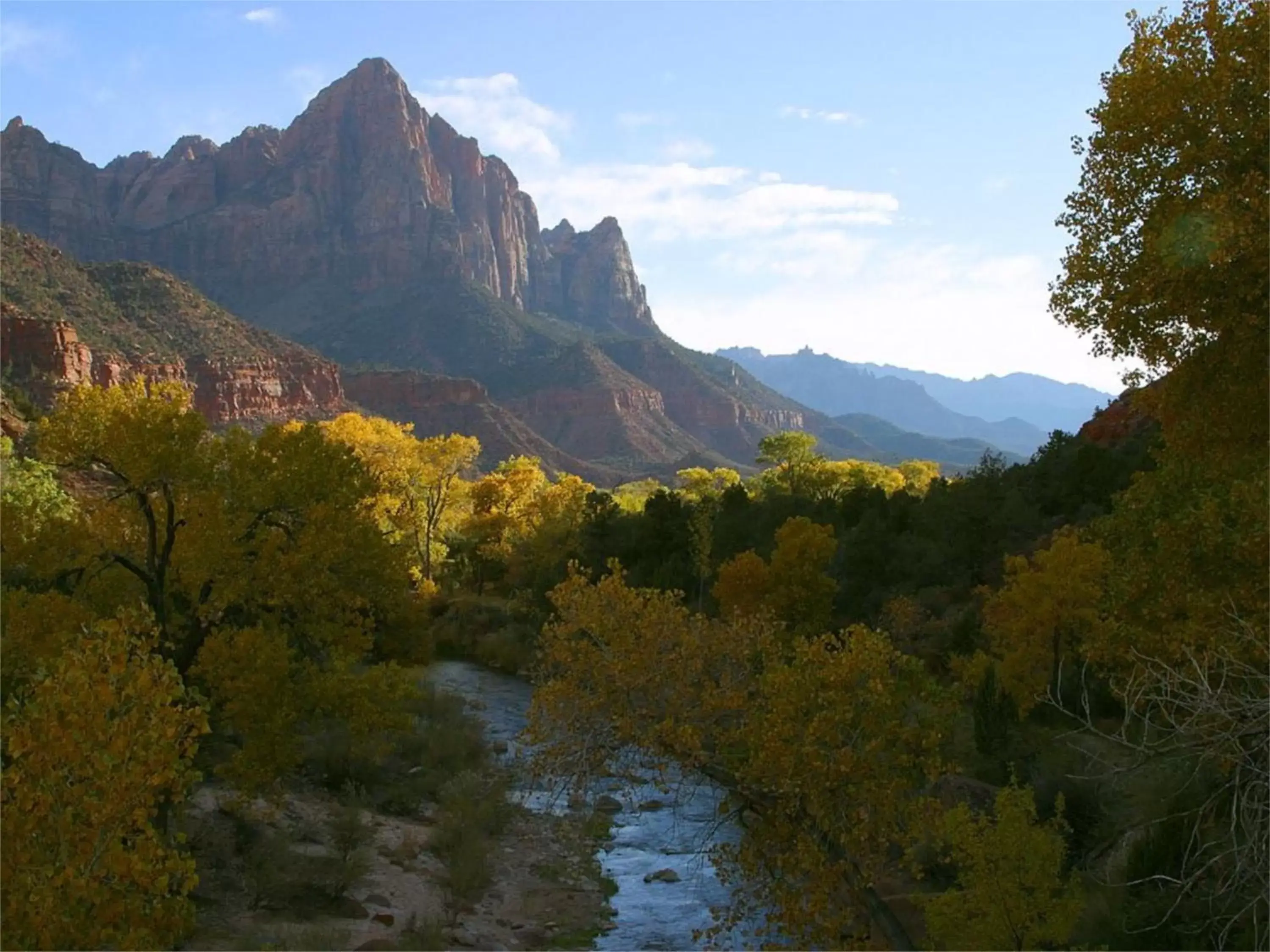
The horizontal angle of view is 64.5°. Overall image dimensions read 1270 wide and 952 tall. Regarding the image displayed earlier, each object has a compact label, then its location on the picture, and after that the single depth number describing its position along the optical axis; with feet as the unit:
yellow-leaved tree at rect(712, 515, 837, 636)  113.50
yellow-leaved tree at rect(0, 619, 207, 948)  27.20
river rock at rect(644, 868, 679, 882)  69.05
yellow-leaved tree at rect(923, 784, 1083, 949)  41.42
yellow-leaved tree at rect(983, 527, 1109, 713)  84.28
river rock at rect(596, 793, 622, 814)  85.35
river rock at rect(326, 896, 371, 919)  56.54
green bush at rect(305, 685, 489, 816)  79.20
